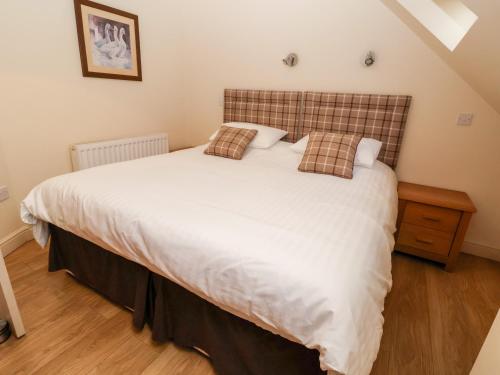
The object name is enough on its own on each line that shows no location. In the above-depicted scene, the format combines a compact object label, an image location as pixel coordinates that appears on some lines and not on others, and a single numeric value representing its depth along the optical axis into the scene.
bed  0.91
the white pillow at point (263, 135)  2.65
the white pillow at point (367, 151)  2.18
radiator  2.47
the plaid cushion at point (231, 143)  2.44
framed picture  2.35
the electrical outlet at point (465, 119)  2.19
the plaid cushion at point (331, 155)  2.01
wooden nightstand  2.07
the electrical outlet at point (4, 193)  2.03
